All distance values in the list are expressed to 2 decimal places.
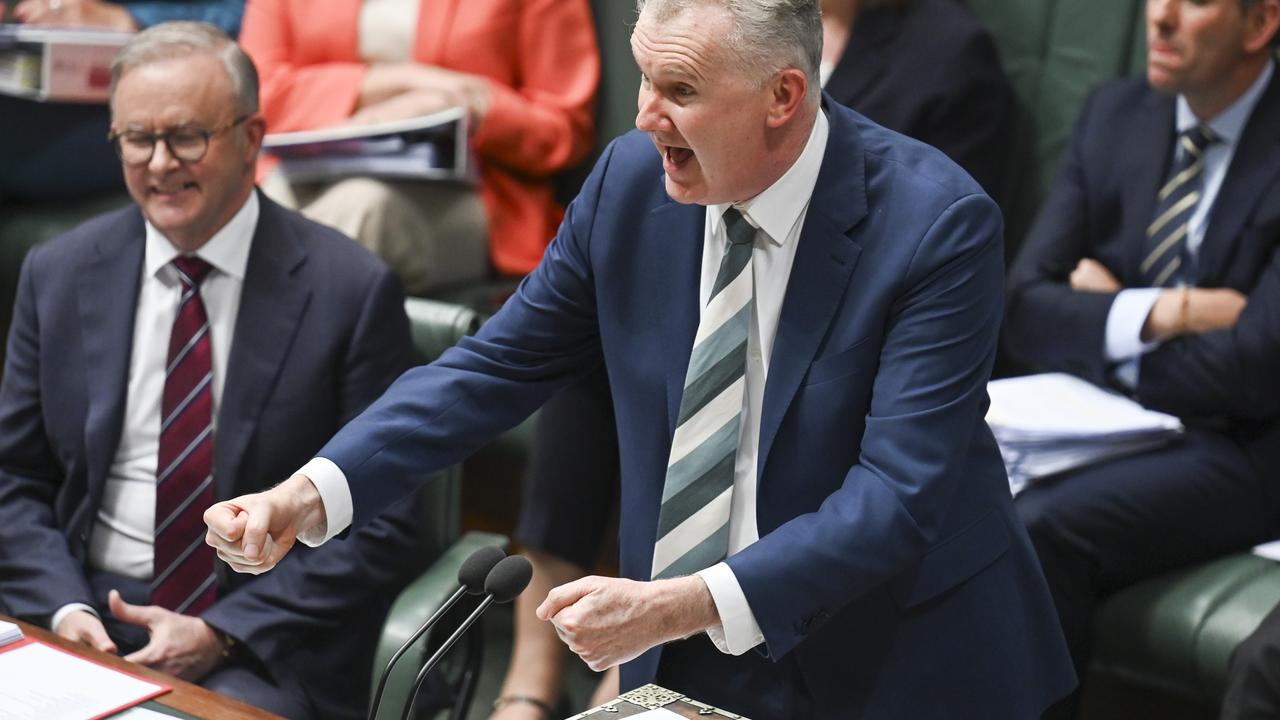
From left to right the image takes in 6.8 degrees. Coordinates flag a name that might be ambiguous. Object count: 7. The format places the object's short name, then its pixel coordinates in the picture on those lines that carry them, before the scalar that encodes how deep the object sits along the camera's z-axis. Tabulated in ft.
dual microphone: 39.19
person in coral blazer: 44.21
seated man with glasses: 41.37
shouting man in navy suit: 39.58
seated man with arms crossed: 42.15
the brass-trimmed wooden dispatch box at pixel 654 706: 39.40
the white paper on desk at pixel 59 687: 39.58
